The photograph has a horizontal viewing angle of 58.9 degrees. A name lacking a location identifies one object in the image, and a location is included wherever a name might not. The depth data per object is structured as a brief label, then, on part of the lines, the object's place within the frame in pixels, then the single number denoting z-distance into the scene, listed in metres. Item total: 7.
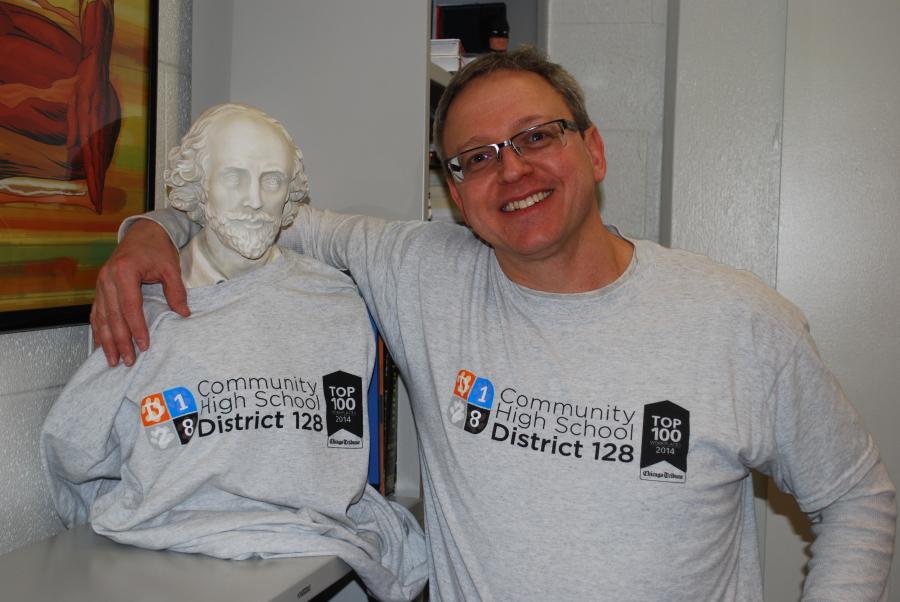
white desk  0.91
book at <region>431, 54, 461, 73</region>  1.79
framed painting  1.09
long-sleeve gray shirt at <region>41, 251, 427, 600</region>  1.05
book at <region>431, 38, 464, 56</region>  1.79
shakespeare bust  1.14
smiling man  1.15
